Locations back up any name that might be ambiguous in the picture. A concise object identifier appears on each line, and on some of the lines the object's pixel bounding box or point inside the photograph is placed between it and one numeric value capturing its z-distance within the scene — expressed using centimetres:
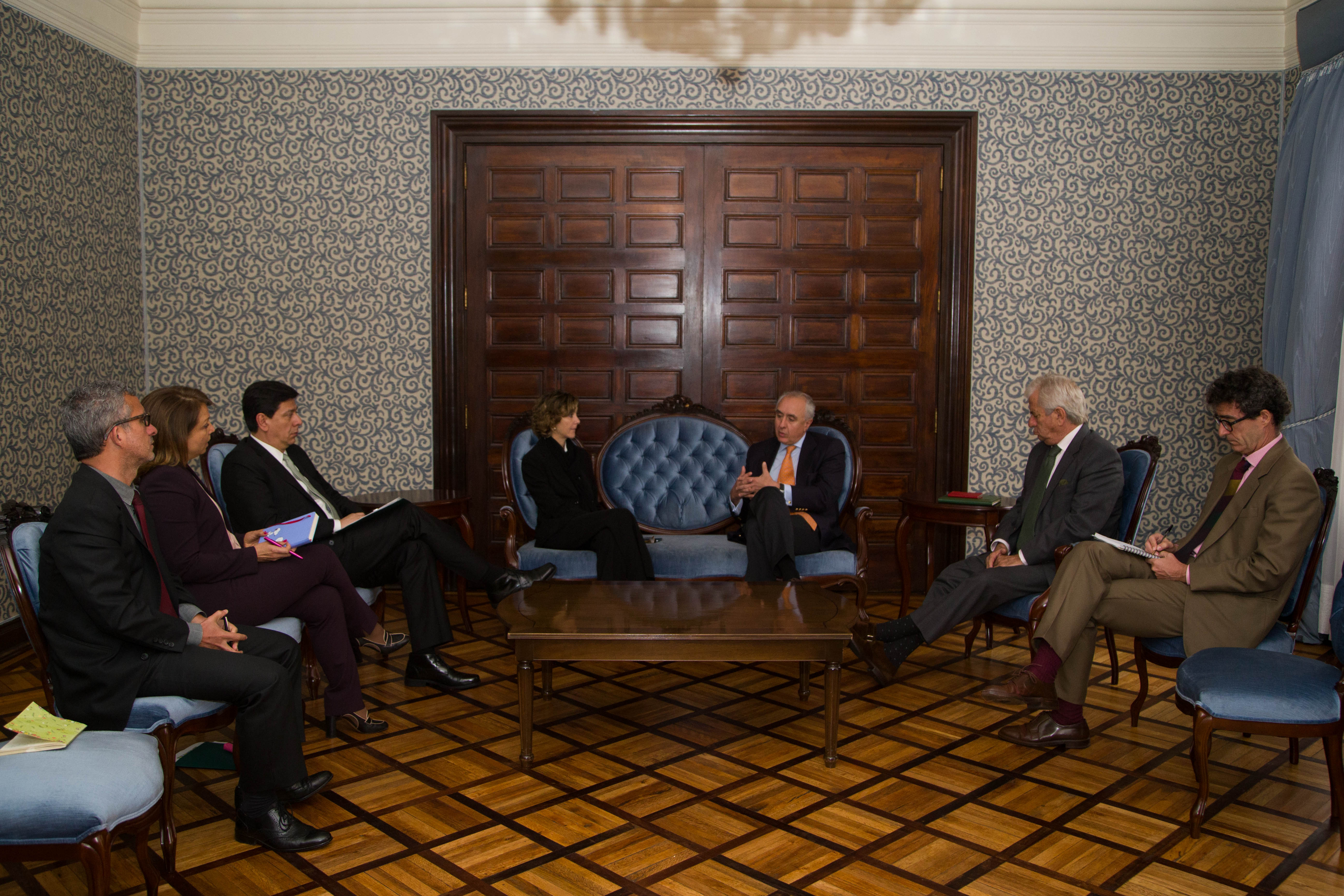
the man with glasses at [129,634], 243
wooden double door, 563
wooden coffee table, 315
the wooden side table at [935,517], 465
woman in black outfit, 449
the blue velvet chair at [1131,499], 386
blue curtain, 468
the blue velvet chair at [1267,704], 266
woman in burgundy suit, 313
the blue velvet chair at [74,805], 200
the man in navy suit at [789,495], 443
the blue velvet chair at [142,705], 247
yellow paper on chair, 215
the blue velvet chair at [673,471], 491
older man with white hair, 385
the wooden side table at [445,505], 479
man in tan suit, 310
